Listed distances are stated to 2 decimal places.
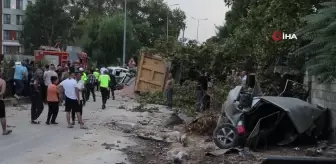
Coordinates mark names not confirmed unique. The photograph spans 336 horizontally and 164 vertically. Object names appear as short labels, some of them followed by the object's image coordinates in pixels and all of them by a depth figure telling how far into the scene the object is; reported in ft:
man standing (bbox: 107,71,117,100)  78.35
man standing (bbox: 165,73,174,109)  68.90
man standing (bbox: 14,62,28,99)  63.36
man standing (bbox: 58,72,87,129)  45.73
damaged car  32.76
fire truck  120.37
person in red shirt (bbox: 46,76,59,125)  46.53
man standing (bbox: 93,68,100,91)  78.85
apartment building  318.65
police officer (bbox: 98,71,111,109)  64.49
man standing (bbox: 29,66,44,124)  46.57
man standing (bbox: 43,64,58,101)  59.47
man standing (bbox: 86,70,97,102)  71.58
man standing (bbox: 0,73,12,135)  38.52
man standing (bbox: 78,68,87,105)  66.17
